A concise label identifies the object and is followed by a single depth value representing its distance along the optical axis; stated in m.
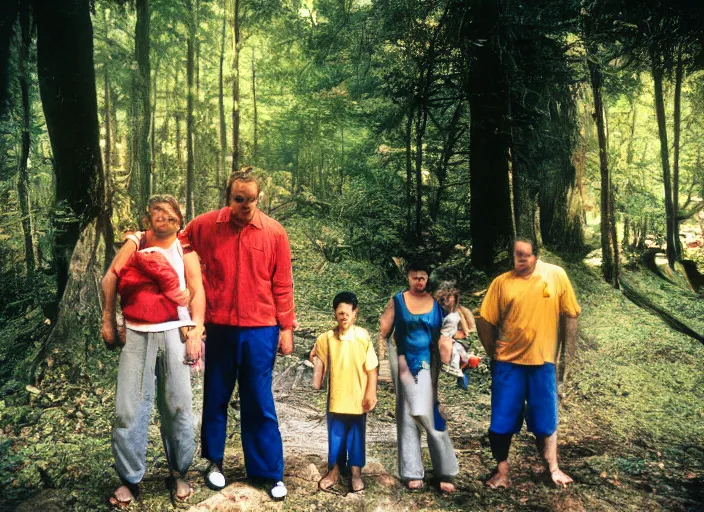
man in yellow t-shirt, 4.16
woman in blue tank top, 4.04
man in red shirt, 3.91
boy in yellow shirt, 3.90
